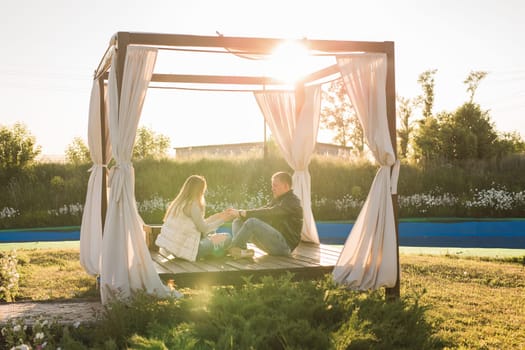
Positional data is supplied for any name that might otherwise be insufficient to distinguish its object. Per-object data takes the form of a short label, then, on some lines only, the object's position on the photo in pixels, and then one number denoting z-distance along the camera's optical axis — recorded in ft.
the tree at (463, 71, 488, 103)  97.55
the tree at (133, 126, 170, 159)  99.11
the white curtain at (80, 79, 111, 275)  21.13
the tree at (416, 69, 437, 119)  96.17
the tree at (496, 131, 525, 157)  80.37
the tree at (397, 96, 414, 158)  96.37
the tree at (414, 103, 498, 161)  72.74
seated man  19.80
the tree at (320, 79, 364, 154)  87.35
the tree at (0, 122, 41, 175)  60.85
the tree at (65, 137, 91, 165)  102.50
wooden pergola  16.62
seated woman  18.63
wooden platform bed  17.39
